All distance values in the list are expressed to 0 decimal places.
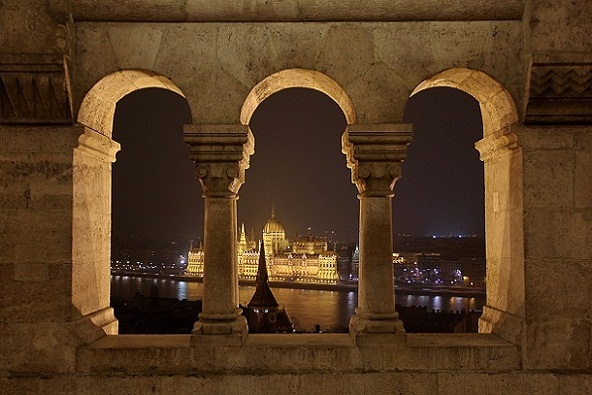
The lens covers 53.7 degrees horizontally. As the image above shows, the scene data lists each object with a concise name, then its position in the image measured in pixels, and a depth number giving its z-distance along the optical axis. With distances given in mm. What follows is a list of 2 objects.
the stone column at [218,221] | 4430
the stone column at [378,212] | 4430
